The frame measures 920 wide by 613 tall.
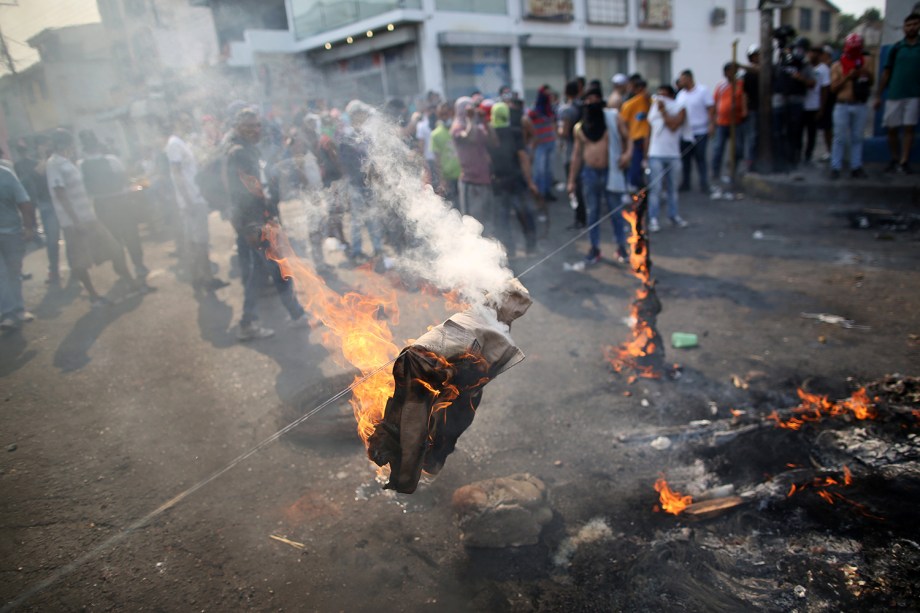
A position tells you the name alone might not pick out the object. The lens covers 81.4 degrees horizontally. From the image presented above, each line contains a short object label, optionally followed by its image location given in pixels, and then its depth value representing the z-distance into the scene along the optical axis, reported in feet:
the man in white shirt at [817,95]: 34.63
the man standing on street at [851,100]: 28.76
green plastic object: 16.74
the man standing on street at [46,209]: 26.23
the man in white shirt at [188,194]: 22.93
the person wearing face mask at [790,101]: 33.88
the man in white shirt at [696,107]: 32.89
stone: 9.77
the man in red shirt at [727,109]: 34.55
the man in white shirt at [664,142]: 26.76
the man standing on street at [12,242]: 20.90
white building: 57.72
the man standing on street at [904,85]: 26.81
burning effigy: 7.65
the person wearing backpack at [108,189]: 23.93
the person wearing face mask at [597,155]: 22.90
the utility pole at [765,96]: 33.06
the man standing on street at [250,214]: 17.74
